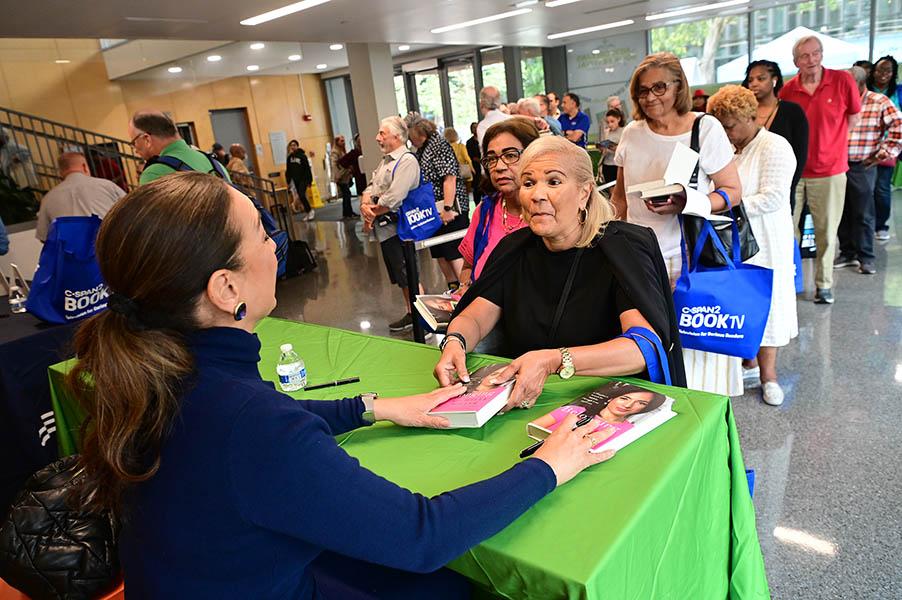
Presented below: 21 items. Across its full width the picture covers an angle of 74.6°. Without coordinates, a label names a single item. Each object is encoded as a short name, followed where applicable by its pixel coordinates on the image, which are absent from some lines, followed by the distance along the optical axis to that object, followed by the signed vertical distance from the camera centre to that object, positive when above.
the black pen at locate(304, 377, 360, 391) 1.75 -0.66
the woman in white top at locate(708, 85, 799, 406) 2.71 -0.44
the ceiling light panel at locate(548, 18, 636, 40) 11.25 +1.64
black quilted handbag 1.47 -0.88
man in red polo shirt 3.99 -0.38
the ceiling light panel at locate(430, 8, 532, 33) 8.63 +1.57
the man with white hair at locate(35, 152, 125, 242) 4.41 -0.12
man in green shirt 3.35 +0.17
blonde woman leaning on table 1.70 -0.47
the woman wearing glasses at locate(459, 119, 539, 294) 2.42 -0.24
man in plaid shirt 4.51 -0.57
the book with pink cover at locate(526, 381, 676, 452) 1.18 -0.61
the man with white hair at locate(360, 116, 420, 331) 4.34 -0.33
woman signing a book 0.85 -0.41
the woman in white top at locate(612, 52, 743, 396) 2.38 -0.20
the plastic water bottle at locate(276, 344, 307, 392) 1.76 -0.64
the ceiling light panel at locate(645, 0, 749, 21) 9.79 +1.55
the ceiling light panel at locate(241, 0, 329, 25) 6.36 +1.52
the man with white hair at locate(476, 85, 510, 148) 6.13 +0.25
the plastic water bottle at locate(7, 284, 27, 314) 3.25 -0.60
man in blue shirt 8.48 +0.00
